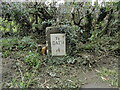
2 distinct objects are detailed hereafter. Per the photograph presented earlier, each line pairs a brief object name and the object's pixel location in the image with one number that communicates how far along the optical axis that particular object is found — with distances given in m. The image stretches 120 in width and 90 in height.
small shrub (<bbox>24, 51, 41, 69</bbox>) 2.40
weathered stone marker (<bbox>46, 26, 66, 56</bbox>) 2.73
